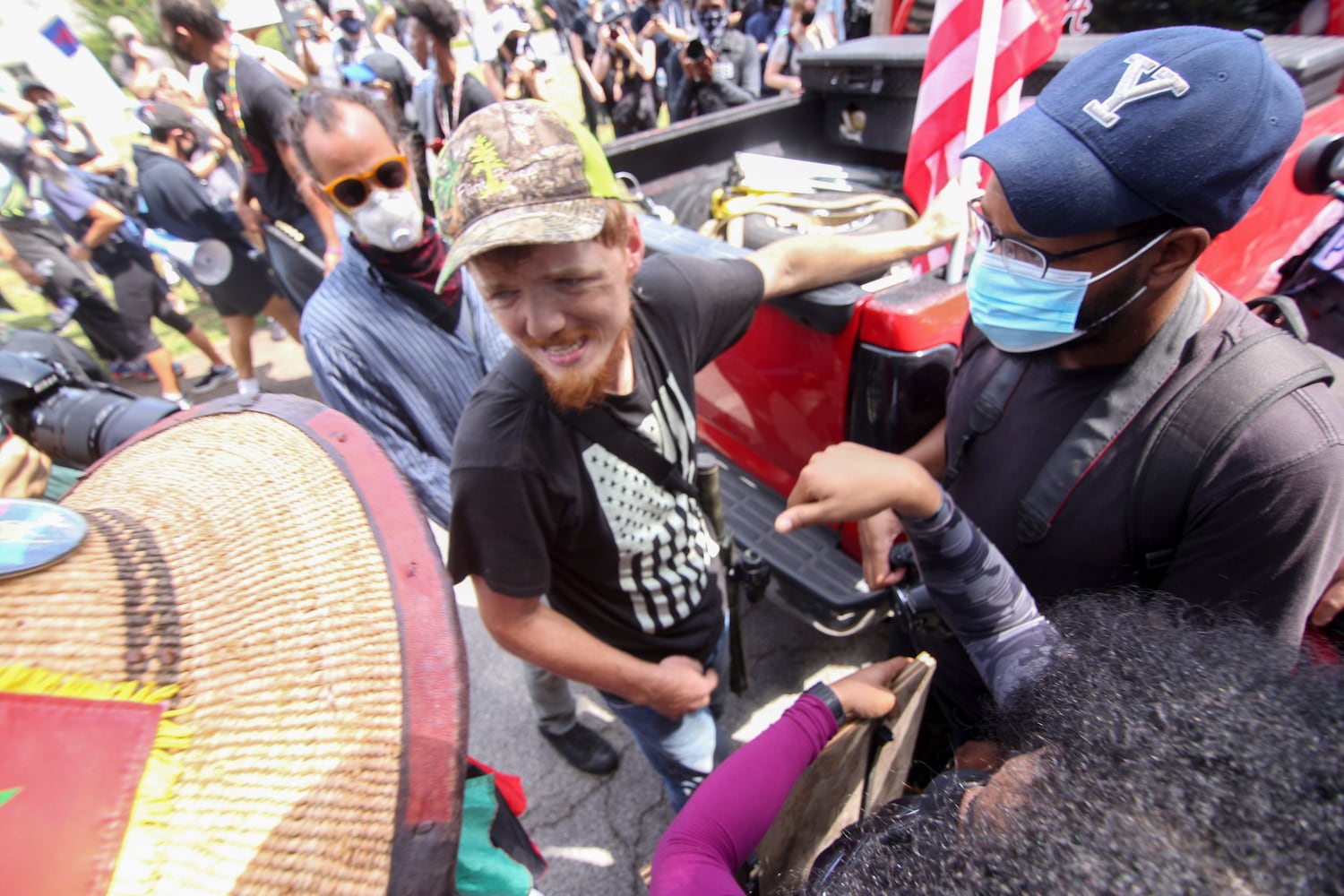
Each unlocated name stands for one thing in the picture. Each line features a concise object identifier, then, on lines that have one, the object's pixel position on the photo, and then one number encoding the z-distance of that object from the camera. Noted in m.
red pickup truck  1.86
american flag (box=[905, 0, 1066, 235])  1.66
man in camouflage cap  1.25
